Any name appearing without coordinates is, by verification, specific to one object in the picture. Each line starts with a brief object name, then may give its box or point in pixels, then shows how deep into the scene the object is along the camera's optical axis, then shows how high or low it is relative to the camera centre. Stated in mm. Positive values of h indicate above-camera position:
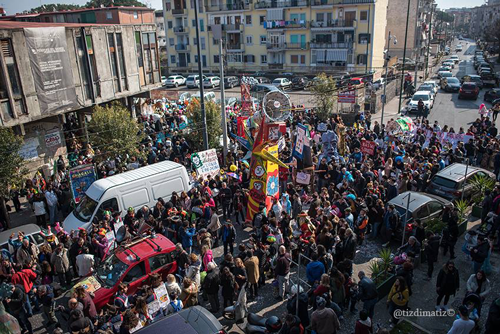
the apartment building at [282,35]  50500 -124
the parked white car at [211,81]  48541 -5305
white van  13008 -5005
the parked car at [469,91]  35531 -5581
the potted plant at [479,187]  13992 -5571
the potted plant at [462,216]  12515 -5860
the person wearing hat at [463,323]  7207 -5188
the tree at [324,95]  26344 -4078
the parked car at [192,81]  49125 -5228
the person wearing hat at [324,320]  7645 -5350
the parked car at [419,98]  31211 -5578
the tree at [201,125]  20172 -4336
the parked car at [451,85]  39969 -5644
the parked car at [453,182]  13891 -5303
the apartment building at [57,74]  17641 -1581
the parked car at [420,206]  12148 -5359
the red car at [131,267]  9539 -5482
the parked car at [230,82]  48719 -5448
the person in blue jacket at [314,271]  9289 -5378
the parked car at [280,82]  45969 -5443
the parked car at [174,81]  50894 -5346
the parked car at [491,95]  34188 -5843
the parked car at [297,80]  45262 -5460
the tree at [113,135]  17672 -4080
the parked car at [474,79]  41478 -5377
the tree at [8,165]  14195 -4208
